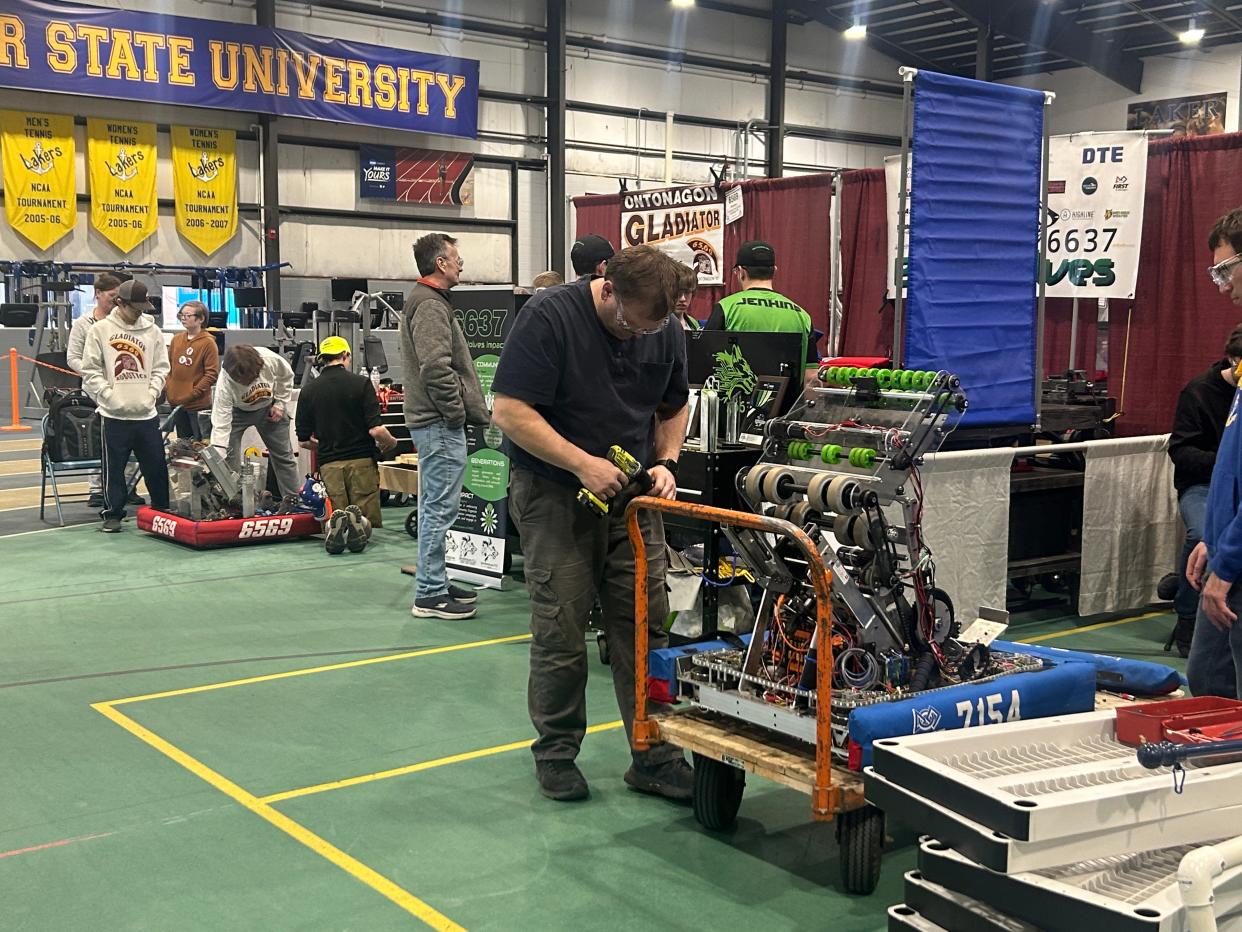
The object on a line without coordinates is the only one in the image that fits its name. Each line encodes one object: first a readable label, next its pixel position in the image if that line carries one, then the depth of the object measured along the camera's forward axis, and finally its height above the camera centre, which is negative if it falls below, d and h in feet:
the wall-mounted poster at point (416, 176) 63.67 +7.03
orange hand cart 10.55 -3.99
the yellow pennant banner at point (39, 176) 54.39 +5.81
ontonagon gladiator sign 39.96 +2.96
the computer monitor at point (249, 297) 52.13 +0.53
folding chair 30.63 -3.98
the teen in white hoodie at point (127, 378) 28.07 -1.55
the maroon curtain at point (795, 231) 36.88 +2.58
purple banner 52.95 +11.07
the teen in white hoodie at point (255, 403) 28.32 -2.14
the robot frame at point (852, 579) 11.55 -2.48
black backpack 30.14 -2.94
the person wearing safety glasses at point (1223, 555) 10.04 -1.90
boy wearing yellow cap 27.43 -2.55
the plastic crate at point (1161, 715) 8.64 -2.76
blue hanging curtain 20.30 +1.31
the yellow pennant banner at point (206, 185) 58.59 +5.86
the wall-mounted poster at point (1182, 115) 69.56 +11.68
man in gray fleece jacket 20.29 -1.40
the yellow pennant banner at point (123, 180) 56.70 +5.89
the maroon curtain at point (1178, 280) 26.04 +0.85
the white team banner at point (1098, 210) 26.71 +2.38
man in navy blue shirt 12.05 -1.42
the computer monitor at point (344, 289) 43.78 +0.79
